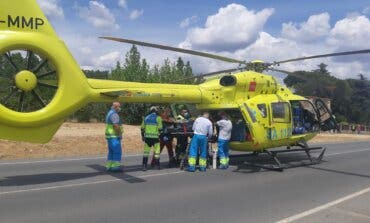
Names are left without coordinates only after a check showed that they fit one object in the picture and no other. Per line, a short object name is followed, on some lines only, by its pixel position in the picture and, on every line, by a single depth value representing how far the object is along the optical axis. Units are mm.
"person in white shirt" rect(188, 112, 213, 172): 13508
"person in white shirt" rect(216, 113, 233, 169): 14021
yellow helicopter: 10414
